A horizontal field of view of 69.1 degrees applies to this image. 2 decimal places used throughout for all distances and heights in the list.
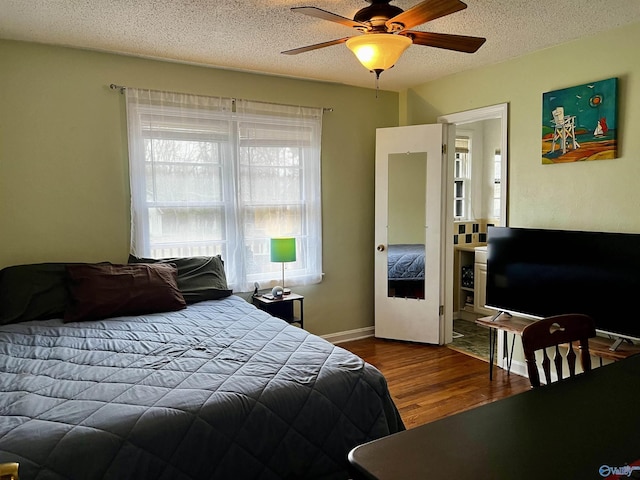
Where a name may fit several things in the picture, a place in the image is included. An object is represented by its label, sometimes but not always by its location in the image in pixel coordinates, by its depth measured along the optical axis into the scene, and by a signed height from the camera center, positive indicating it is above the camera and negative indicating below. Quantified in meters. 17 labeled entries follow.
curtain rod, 3.53 +0.90
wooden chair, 1.64 -0.50
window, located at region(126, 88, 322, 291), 3.66 +0.20
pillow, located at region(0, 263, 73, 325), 2.97 -0.56
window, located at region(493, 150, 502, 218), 5.61 +0.19
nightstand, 3.96 -0.88
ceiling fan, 2.22 +0.85
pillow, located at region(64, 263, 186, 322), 2.98 -0.57
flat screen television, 2.85 -0.50
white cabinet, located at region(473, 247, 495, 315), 5.09 -0.87
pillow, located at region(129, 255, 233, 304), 3.50 -0.56
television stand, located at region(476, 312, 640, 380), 2.79 -0.91
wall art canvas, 3.08 +0.55
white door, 4.41 -0.28
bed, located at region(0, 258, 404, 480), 1.57 -0.75
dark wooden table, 1.04 -0.59
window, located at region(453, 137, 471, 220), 5.58 +0.32
